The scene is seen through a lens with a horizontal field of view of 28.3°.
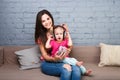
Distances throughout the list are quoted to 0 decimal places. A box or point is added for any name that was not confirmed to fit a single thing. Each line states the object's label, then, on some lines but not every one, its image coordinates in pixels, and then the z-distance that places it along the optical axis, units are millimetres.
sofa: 2686
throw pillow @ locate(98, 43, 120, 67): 3059
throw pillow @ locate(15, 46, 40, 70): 3002
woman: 2635
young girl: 2828
